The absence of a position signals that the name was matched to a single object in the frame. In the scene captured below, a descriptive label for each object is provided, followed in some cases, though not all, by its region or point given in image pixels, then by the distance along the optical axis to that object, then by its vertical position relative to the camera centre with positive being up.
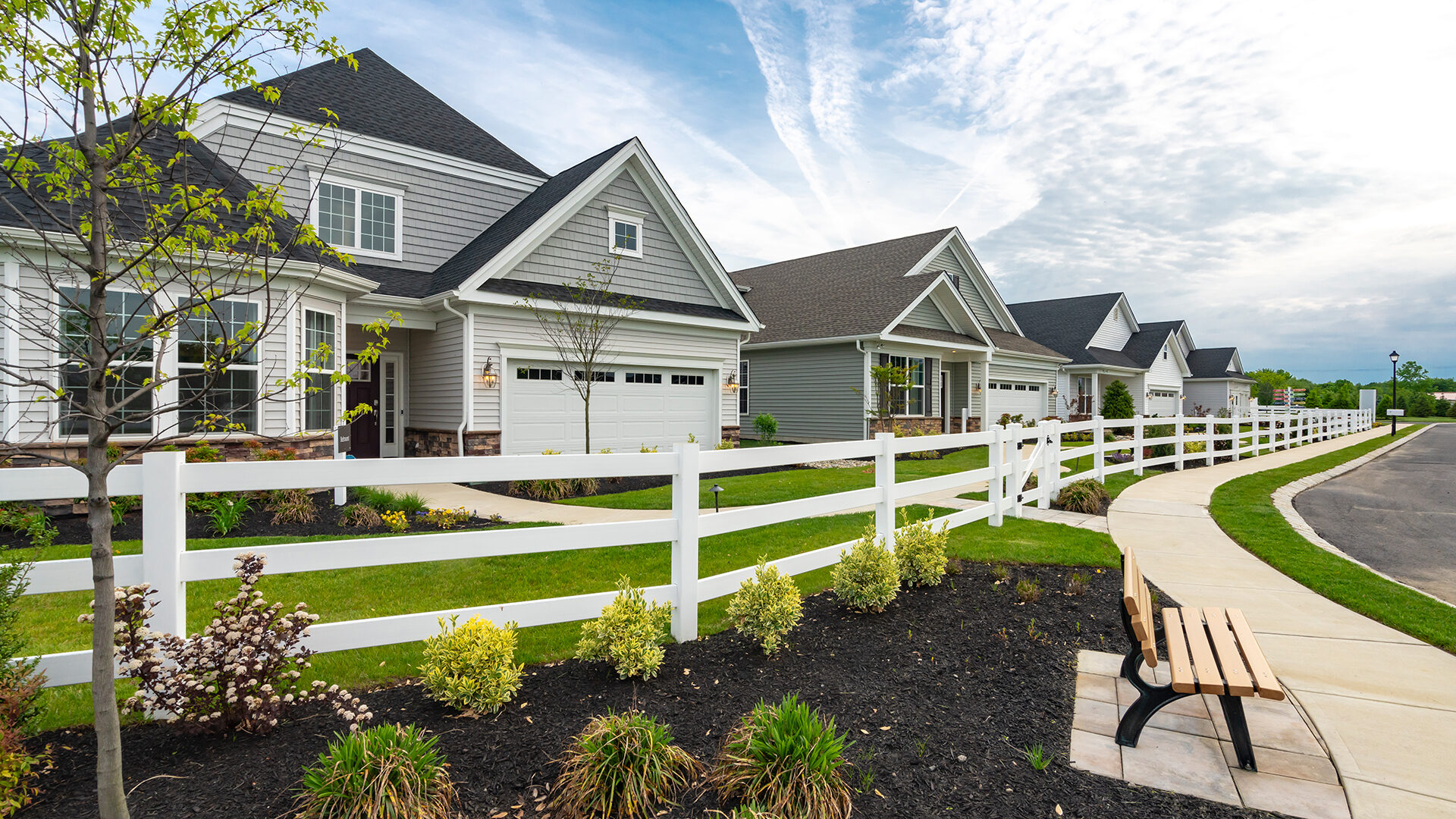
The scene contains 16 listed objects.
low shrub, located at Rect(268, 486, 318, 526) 8.79 -1.45
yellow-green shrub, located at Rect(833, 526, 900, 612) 5.08 -1.36
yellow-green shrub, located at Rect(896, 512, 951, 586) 5.66 -1.31
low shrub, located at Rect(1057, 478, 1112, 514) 10.10 -1.46
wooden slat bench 2.98 -1.24
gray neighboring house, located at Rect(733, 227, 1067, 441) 20.22 +1.95
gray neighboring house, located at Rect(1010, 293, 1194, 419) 31.94 +2.82
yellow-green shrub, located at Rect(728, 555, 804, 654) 4.21 -1.32
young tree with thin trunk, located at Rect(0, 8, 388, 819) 2.31 +0.95
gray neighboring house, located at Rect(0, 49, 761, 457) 13.29 +2.90
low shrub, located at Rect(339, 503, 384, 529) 8.82 -1.57
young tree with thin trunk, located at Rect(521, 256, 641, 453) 13.52 +1.72
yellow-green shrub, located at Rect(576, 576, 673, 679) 3.74 -1.35
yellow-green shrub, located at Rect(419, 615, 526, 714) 3.33 -1.36
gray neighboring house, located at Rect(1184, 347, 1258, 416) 40.53 +1.40
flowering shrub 2.90 -1.18
